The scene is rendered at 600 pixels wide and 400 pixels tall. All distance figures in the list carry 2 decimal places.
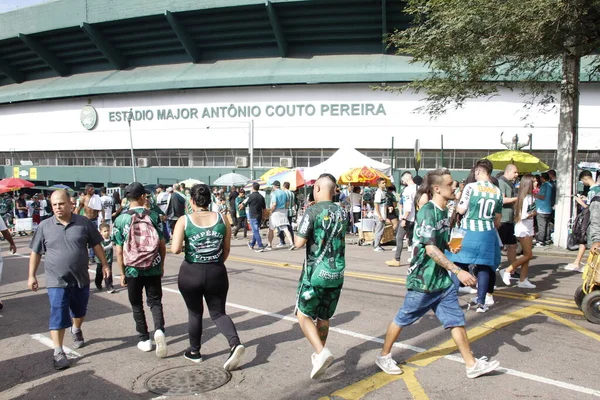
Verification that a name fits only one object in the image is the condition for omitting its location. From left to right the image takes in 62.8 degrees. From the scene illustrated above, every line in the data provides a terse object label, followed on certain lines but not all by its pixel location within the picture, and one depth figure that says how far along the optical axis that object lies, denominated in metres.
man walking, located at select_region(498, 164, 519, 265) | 8.05
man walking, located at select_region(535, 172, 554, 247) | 13.58
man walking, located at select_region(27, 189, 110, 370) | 4.95
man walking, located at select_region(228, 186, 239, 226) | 18.92
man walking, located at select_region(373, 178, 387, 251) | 12.44
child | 8.48
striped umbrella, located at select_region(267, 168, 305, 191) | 18.69
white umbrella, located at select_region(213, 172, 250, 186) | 23.16
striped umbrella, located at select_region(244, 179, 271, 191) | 21.09
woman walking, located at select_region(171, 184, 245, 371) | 4.68
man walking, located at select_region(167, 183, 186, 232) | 13.95
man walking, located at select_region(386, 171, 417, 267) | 10.53
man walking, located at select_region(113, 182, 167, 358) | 5.26
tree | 9.66
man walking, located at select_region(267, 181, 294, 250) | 13.45
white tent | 16.52
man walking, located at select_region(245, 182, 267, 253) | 13.80
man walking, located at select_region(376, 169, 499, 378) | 4.30
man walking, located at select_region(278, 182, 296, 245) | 13.89
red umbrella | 20.73
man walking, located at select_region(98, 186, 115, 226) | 14.42
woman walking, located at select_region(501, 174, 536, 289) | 7.79
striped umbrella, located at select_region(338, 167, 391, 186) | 15.71
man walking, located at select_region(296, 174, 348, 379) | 4.36
